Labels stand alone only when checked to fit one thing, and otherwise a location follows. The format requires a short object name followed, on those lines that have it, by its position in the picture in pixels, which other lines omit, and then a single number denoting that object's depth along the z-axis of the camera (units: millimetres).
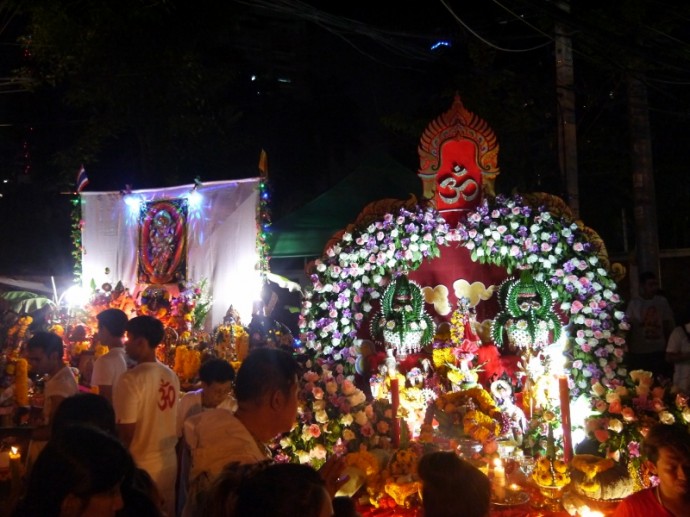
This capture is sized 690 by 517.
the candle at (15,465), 4306
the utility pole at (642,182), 9734
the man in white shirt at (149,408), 4004
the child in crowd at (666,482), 3339
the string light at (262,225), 10125
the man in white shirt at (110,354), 4754
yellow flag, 10102
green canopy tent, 11289
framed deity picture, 11023
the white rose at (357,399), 6168
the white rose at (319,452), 5973
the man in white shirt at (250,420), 2766
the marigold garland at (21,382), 6785
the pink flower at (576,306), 7133
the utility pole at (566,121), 10125
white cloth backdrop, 10336
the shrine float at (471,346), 5348
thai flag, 11797
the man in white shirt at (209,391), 4750
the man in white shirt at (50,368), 4402
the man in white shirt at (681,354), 7180
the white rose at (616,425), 5512
